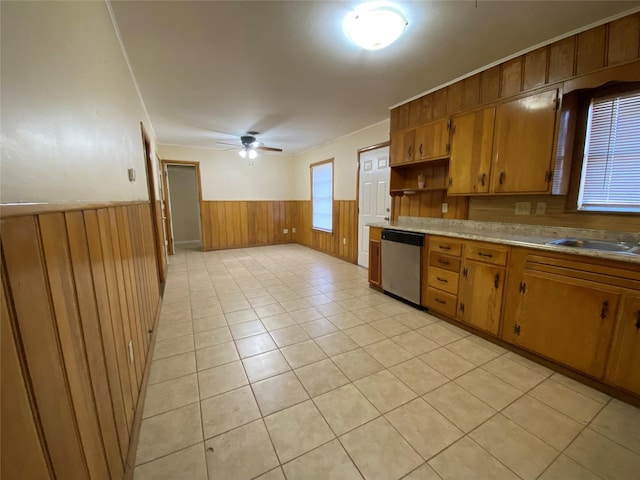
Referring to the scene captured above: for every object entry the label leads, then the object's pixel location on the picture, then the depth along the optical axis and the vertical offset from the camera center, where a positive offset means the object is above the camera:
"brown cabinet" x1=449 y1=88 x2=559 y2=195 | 2.15 +0.49
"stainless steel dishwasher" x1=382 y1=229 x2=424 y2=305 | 2.96 -0.71
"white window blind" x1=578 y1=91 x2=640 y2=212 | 1.97 +0.34
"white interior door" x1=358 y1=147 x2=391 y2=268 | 4.12 +0.15
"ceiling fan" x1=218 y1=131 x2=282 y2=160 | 4.67 +1.06
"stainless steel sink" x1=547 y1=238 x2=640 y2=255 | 1.88 -0.33
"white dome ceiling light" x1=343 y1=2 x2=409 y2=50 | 1.67 +1.16
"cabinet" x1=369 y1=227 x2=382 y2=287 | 3.51 -0.73
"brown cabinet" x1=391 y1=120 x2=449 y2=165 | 2.90 +0.69
